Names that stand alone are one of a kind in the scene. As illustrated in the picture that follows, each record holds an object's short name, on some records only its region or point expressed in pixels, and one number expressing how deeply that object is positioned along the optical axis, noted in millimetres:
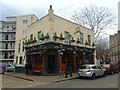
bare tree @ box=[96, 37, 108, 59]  28142
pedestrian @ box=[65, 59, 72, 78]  9909
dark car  11689
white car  9128
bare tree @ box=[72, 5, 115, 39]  18322
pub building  10942
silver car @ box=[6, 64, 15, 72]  15472
